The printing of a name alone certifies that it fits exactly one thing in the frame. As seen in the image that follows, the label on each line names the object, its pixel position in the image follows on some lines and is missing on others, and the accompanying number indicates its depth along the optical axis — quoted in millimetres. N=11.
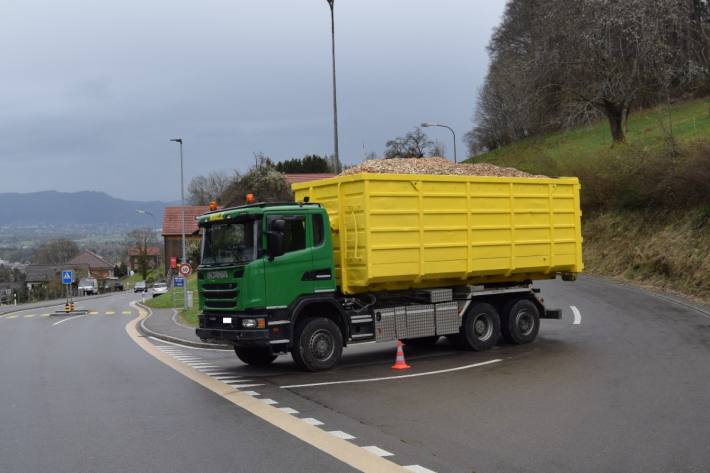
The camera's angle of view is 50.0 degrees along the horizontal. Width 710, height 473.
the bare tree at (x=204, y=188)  114125
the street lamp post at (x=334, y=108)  26625
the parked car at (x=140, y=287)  96375
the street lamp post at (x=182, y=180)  47484
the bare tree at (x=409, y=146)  59125
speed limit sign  35250
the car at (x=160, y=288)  66562
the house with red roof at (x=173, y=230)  86250
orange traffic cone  13312
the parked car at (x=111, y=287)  123212
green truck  12750
